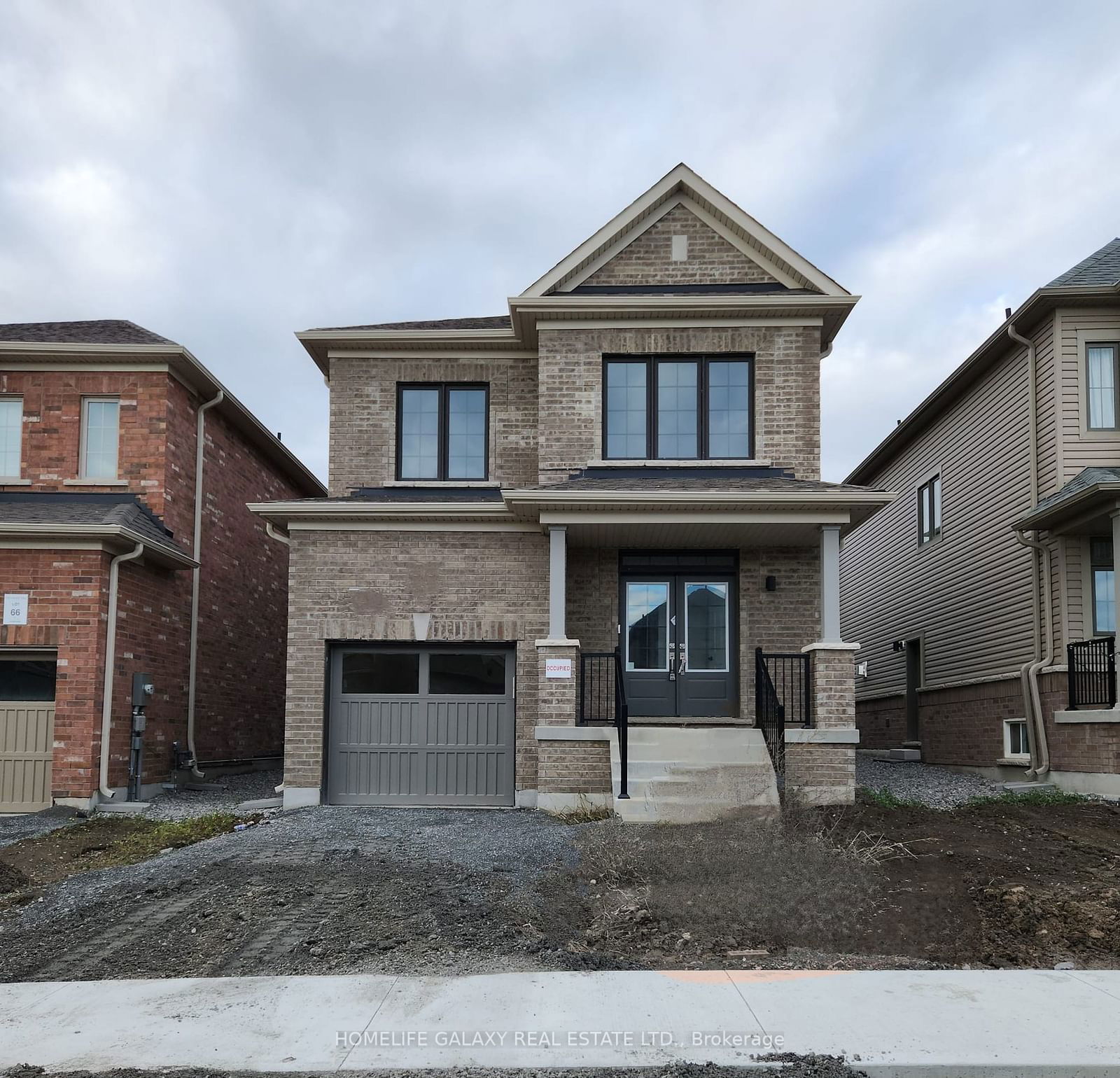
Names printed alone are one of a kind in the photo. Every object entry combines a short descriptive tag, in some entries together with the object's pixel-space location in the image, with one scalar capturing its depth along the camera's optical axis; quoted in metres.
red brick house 14.27
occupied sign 12.84
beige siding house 14.41
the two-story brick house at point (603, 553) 13.06
